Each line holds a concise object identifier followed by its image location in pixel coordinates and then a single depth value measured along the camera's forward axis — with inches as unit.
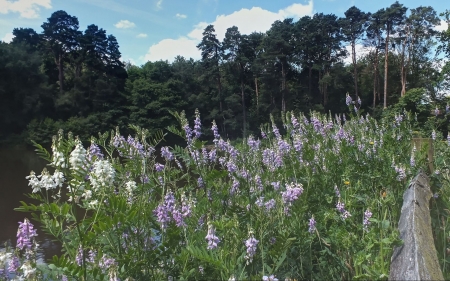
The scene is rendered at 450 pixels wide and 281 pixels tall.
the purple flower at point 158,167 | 122.4
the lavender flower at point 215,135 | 141.8
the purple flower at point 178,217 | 91.5
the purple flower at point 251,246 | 74.7
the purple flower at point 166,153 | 125.7
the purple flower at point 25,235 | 93.1
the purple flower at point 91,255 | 96.5
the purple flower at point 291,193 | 103.1
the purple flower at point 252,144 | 176.7
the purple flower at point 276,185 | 127.1
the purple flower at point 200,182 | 122.8
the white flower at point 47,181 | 78.4
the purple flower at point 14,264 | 95.2
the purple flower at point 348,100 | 232.6
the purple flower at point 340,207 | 103.1
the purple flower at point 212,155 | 138.9
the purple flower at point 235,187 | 131.3
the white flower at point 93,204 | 75.2
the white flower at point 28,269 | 70.7
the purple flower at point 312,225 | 95.1
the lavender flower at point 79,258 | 93.2
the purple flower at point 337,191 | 120.1
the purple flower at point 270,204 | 107.4
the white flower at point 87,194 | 77.6
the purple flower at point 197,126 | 121.2
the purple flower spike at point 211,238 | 75.5
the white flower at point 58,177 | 75.7
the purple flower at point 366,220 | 94.6
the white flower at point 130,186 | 91.5
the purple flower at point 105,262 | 90.2
